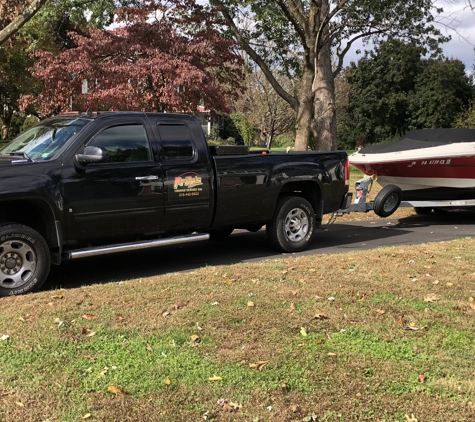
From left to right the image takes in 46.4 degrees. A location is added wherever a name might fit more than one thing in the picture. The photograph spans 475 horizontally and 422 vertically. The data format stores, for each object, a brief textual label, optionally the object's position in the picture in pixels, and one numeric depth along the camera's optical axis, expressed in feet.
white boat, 35.60
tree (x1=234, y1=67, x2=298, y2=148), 107.96
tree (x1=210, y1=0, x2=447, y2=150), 46.57
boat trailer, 32.31
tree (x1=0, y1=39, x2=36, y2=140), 73.51
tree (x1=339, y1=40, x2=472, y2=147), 137.18
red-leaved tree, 39.45
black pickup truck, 19.04
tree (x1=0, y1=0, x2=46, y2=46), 36.63
